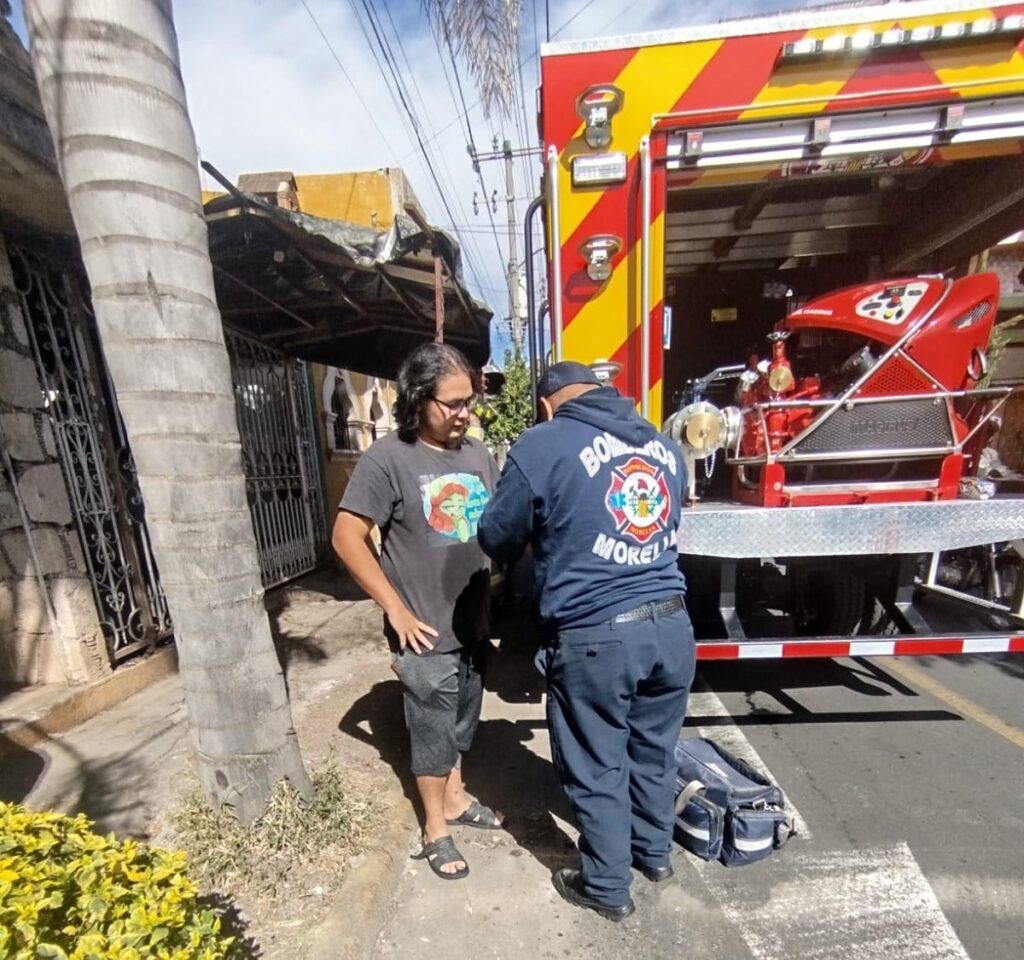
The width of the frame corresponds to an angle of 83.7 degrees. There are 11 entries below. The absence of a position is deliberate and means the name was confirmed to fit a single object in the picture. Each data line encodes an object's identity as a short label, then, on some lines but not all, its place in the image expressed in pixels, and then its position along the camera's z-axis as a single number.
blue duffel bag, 2.11
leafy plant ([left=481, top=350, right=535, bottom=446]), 14.69
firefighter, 1.75
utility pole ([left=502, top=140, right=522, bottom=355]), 17.40
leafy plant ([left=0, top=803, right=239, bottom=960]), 0.95
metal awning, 3.44
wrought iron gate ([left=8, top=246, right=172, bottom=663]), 3.29
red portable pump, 2.53
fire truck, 2.33
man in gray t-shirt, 1.97
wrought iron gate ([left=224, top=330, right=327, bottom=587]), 5.43
